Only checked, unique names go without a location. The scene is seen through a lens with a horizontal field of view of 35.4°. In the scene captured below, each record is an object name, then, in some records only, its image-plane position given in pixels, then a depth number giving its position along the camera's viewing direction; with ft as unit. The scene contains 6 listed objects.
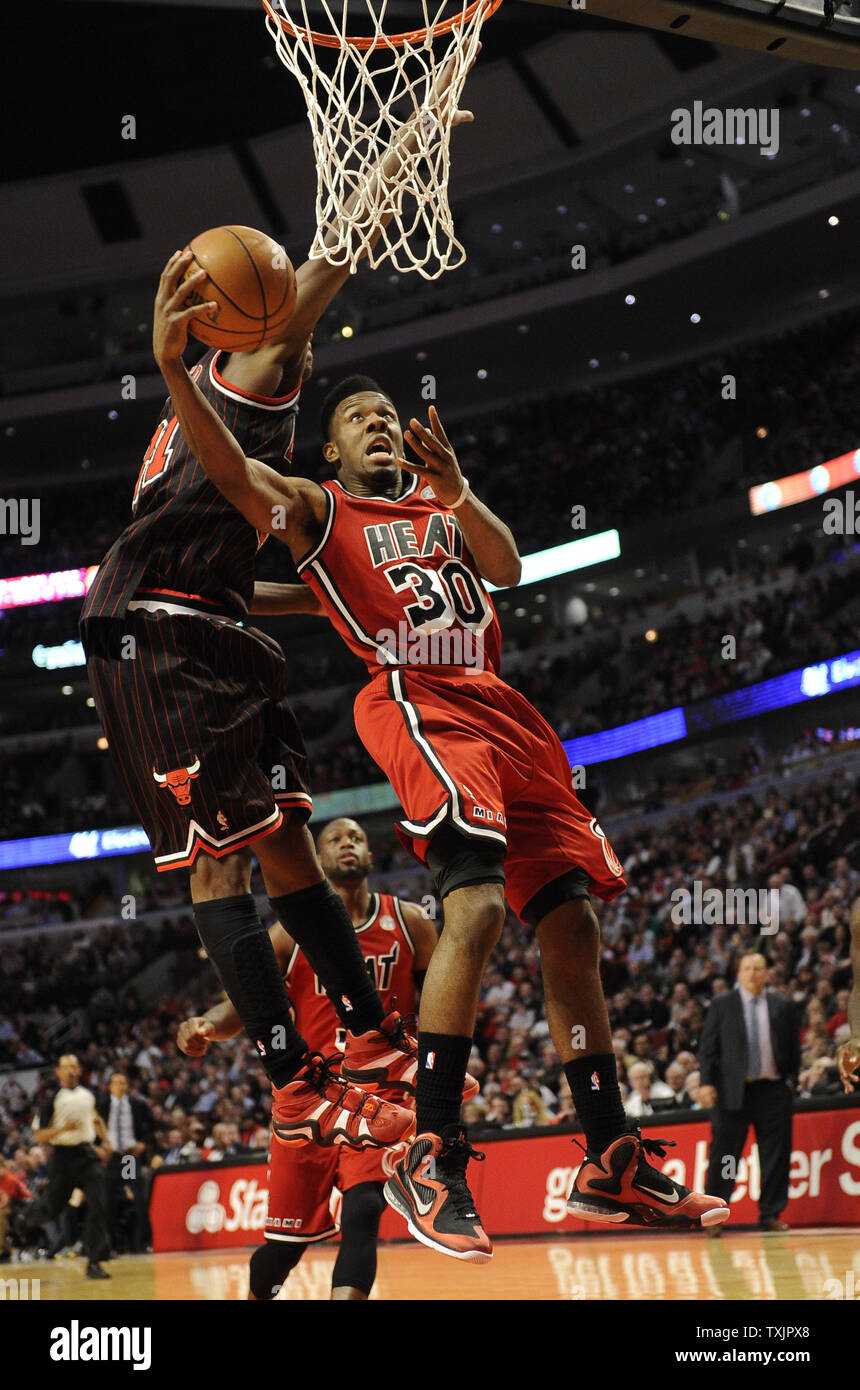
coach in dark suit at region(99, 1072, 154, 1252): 43.21
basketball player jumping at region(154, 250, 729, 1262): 12.13
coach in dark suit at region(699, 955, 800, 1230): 29.71
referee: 37.19
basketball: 12.34
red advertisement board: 29.35
